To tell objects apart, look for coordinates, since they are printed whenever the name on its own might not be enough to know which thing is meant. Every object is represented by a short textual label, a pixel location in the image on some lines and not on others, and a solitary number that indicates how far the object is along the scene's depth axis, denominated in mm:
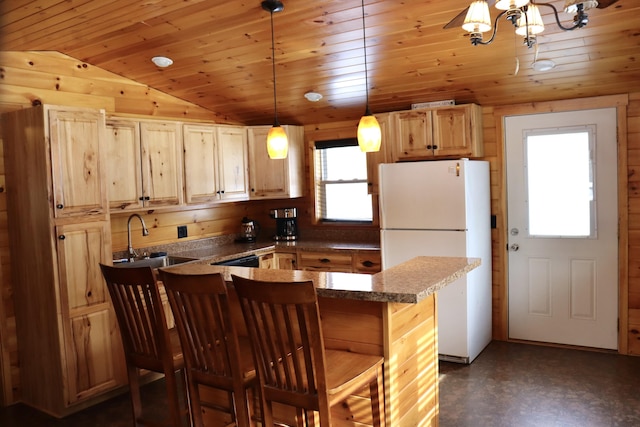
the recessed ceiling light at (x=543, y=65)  3493
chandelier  1786
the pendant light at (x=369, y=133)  2539
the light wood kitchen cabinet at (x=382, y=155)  4535
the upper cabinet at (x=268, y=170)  5055
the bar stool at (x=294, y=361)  1893
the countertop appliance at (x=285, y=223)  5289
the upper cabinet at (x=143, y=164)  3930
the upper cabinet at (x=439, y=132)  4246
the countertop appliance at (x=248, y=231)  5254
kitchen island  2258
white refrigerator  4020
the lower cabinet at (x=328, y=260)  4512
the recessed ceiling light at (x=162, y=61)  3918
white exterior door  4129
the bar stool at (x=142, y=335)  2350
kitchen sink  4117
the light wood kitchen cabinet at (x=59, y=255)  3373
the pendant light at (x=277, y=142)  2764
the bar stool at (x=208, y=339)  2135
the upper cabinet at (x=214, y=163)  4496
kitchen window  5121
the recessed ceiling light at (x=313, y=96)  4465
